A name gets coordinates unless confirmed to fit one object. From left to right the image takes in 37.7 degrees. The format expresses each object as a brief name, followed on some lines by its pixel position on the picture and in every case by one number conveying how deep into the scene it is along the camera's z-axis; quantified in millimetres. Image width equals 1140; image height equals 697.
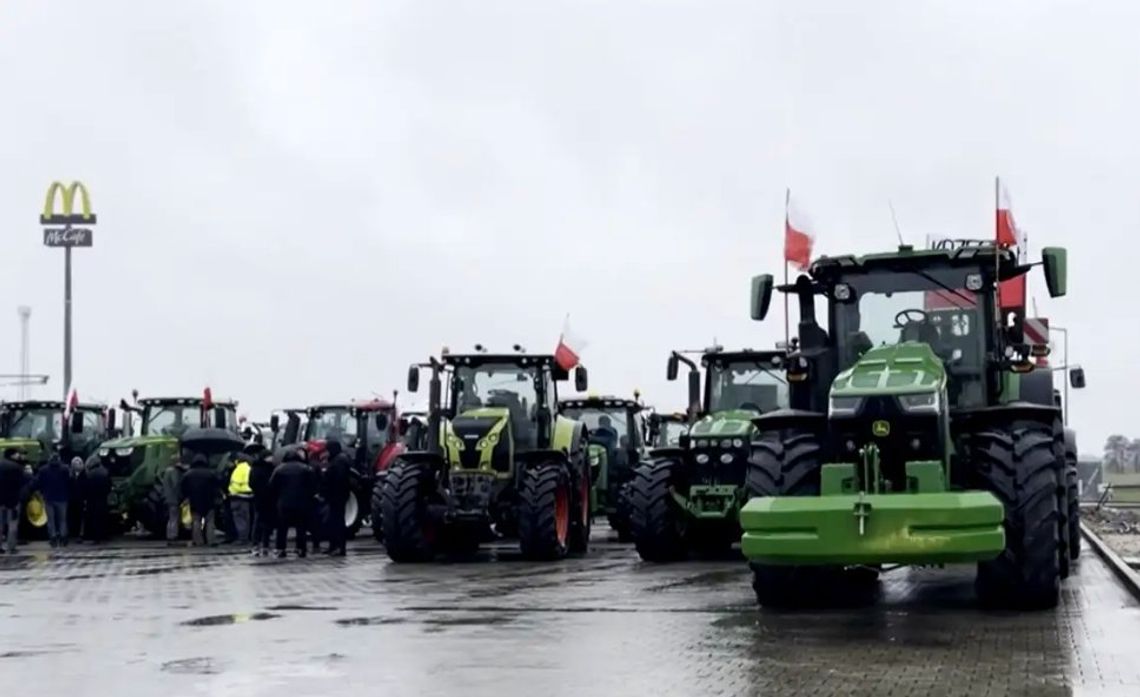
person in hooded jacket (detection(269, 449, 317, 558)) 22047
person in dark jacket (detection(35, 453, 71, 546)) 25812
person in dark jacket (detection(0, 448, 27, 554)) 24281
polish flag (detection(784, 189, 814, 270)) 19297
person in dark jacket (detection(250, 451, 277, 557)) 23406
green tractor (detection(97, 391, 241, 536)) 28062
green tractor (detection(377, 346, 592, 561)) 20359
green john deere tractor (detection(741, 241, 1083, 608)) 12320
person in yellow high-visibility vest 26047
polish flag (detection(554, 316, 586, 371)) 22469
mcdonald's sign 51688
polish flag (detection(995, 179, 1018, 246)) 18391
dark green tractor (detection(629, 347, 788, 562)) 20016
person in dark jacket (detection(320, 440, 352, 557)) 22516
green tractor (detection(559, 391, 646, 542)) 26828
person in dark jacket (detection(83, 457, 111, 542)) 26891
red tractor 27938
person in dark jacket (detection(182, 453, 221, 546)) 25297
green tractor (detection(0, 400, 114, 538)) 28578
